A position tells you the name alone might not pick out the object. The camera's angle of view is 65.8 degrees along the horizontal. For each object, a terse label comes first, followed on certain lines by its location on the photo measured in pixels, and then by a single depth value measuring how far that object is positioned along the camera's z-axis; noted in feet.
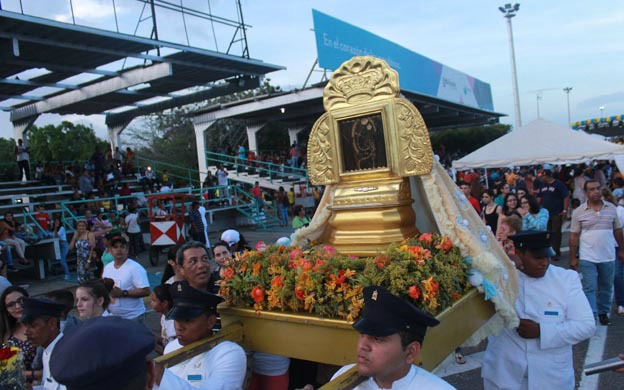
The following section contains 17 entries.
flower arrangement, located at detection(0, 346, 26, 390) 8.55
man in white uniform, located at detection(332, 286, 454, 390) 6.48
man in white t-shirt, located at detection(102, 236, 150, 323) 16.21
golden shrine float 8.21
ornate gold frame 11.05
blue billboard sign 58.34
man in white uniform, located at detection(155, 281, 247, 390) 8.15
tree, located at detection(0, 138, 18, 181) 71.90
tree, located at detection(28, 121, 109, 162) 120.67
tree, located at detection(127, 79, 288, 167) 126.62
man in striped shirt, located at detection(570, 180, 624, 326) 19.10
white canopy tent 35.63
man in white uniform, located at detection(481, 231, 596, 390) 9.33
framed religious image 11.43
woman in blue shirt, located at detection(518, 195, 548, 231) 24.14
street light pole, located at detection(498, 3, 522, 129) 94.60
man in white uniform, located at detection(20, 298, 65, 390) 10.82
